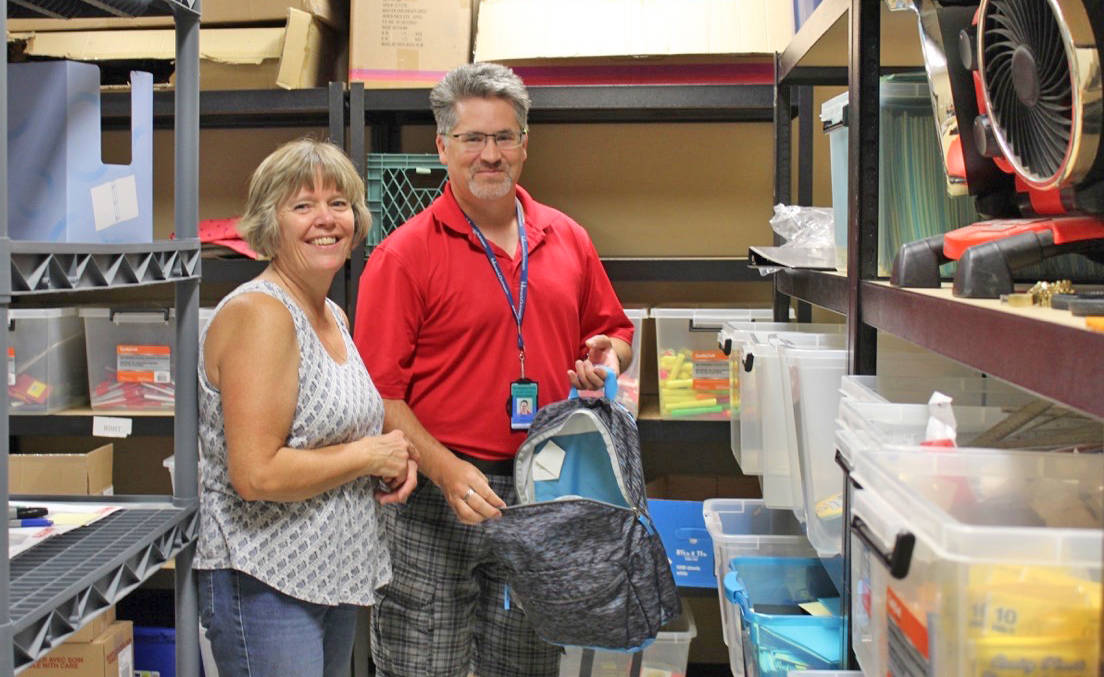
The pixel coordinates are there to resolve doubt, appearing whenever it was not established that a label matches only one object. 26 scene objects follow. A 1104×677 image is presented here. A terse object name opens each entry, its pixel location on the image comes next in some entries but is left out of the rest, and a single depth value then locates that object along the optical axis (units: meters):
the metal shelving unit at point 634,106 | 2.97
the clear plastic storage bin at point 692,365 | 3.09
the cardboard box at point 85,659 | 2.85
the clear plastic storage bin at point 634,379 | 3.03
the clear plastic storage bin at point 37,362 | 3.21
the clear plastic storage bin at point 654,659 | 2.74
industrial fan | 0.93
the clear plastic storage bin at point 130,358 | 3.21
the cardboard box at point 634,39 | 2.98
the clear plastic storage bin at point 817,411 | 1.72
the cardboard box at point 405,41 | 3.10
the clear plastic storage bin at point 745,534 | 2.22
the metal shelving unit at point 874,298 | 0.77
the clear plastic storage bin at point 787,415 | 1.76
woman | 1.71
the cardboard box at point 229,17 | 3.12
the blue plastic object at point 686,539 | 3.11
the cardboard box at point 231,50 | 3.05
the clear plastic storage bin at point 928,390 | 1.39
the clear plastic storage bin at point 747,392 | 2.11
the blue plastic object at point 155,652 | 3.21
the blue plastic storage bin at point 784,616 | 1.74
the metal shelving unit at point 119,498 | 1.19
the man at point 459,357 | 2.24
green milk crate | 3.04
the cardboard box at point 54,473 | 3.20
